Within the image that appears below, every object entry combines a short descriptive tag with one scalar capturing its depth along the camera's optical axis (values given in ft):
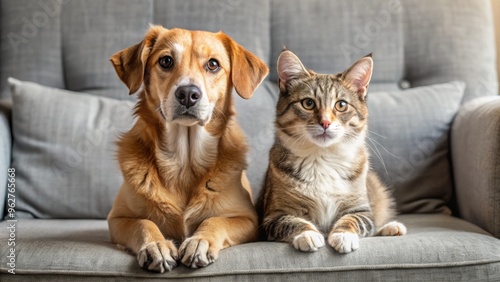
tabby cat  5.62
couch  4.92
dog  5.41
